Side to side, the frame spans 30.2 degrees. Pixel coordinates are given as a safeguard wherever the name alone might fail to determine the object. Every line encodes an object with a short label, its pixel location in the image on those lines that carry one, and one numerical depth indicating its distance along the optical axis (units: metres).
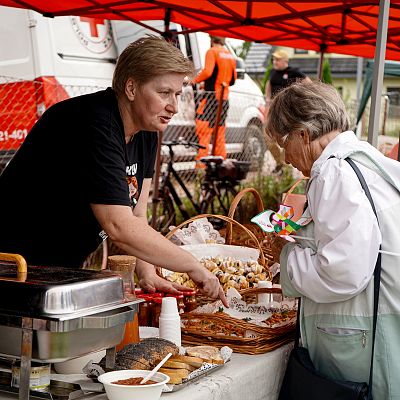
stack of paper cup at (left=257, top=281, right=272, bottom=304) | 2.73
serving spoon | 1.71
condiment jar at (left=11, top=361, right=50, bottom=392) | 1.73
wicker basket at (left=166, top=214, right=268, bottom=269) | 3.00
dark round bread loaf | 1.85
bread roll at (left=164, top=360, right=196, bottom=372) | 1.90
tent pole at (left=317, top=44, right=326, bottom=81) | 6.93
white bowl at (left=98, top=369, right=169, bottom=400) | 1.65
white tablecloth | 1.86
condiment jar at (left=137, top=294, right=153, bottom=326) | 2.43
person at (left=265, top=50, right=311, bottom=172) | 9.65
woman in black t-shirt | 2.10
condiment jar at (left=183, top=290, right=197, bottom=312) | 2.57
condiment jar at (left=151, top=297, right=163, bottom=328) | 2.44
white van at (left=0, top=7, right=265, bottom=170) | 6.59
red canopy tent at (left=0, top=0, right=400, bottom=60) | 5.18
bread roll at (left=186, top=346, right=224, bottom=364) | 2.05
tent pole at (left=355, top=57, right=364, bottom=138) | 16.05
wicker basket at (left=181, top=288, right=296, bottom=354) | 2.24
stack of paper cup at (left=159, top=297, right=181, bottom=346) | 2.12
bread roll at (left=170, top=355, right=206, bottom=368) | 1.97
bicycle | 7.21
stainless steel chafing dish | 1.59
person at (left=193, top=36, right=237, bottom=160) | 8.50
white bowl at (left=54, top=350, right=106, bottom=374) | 1.92
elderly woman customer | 1.99
